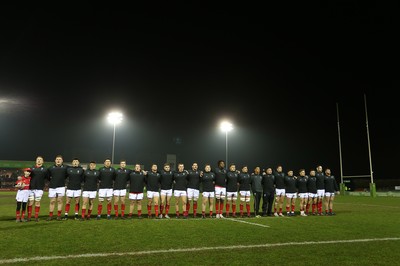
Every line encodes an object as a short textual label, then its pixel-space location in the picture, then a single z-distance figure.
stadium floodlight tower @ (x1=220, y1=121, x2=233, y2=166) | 37.47
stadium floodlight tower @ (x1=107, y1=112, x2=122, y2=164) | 32.91
